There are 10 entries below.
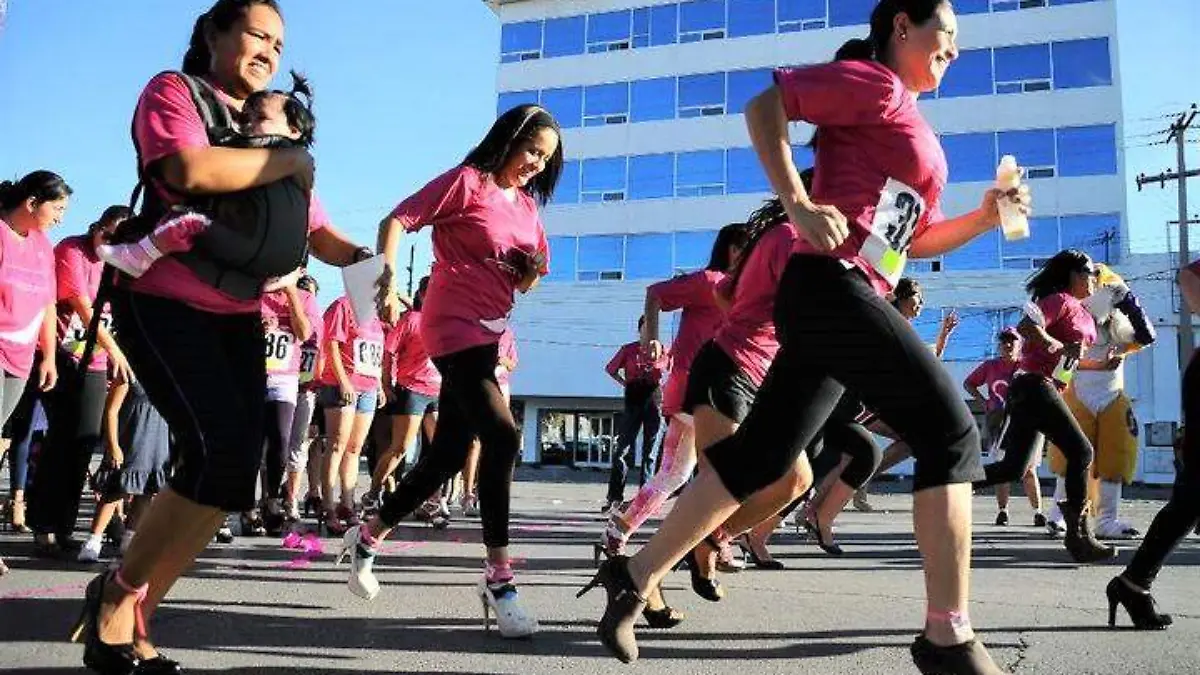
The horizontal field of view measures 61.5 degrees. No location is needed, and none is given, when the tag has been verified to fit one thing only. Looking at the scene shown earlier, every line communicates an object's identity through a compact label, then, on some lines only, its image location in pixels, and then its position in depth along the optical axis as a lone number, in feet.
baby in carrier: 8.18
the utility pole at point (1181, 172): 99.81
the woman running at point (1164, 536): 12.19
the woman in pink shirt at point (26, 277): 15.10
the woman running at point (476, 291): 12.10
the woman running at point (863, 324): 8.03
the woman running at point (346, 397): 22.56
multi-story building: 89.25
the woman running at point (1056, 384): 19.40
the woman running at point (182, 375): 8.05
